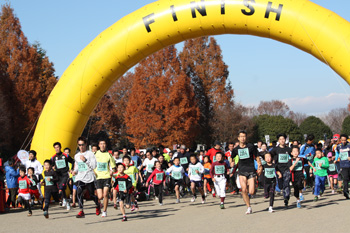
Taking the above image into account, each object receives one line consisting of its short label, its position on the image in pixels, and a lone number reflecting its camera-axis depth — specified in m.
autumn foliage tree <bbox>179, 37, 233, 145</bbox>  50.59
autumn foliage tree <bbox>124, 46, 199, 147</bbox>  43.00
